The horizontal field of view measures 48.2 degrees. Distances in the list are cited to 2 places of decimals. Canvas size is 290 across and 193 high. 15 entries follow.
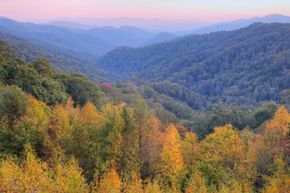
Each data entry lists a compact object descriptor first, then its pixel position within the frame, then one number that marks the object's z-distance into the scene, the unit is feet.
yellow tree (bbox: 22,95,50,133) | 127.75
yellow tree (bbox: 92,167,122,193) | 87.73
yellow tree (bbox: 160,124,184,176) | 124.16
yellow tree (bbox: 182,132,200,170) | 143.02
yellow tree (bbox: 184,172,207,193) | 105.16
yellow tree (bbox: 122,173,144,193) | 88.84
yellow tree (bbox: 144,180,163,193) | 92.89
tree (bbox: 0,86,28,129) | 131.13
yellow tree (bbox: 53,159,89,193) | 82.12
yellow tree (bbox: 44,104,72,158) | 124.06
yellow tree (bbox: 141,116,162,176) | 131.03
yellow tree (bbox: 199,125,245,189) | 132.98
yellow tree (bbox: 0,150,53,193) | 49.34
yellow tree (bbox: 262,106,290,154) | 147.79
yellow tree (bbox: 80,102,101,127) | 131.85
